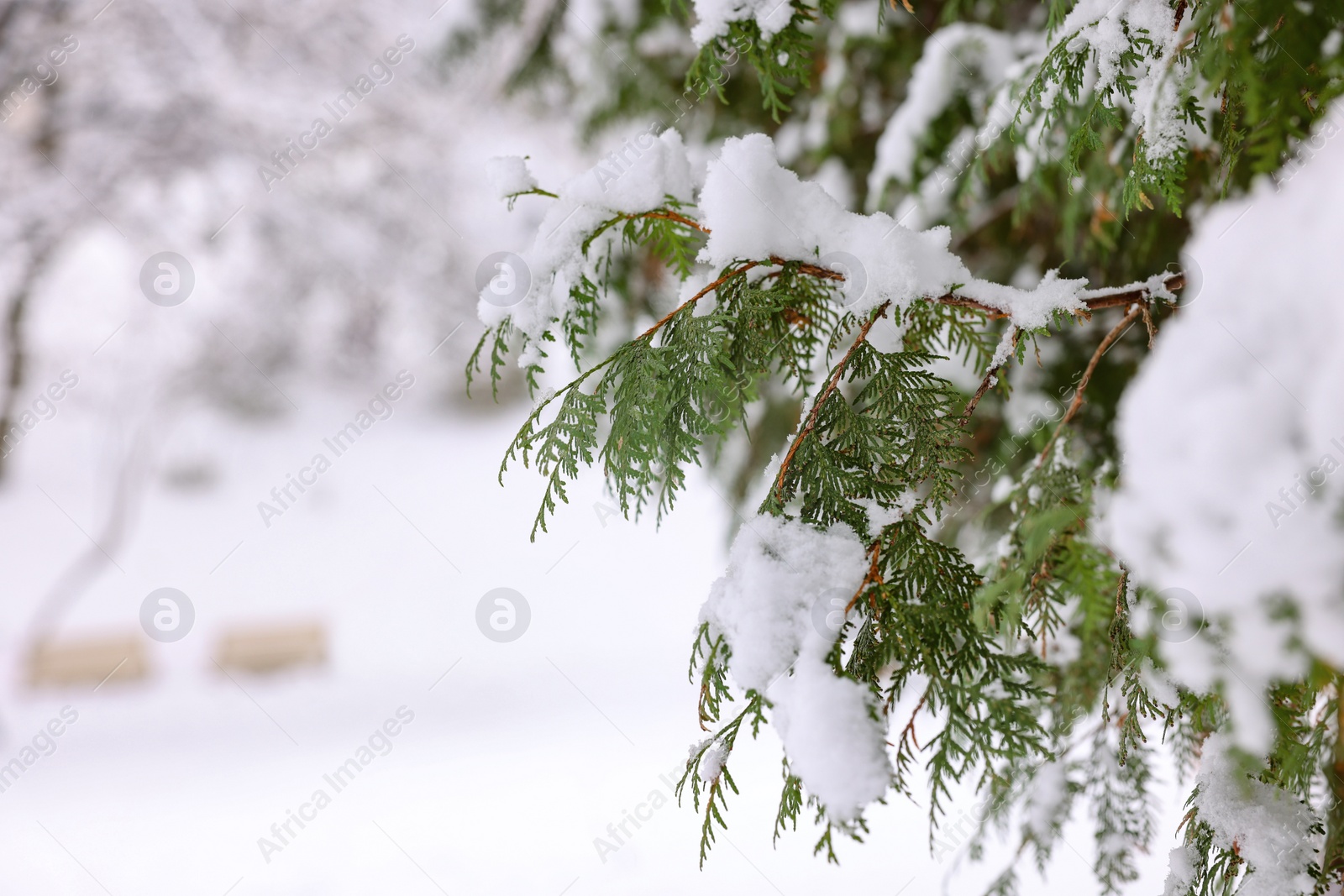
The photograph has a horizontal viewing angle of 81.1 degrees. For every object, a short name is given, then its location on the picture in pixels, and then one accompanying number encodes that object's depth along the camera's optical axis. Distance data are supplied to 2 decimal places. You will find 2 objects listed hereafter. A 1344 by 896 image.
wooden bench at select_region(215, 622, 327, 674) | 8.11
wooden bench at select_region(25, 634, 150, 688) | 7.77
